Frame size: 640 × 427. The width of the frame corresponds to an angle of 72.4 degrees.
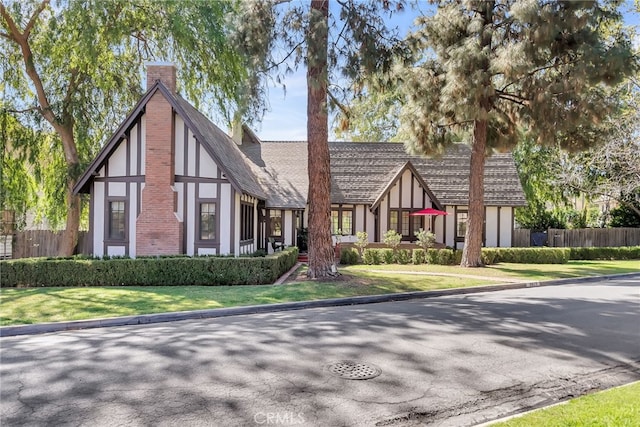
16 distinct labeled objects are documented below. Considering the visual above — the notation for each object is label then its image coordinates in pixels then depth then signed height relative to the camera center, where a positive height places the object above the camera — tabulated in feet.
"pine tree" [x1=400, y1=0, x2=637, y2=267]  51.08 +18.25
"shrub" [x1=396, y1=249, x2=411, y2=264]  72.33 -5.95
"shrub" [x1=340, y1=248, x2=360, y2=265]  72.13 -6.14
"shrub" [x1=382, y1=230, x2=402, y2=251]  72.64 -3.14
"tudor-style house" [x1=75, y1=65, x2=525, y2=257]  54.49 +3.42
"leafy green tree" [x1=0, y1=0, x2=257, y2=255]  59.00 +22.32
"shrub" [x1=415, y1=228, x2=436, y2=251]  72.49 -3.08
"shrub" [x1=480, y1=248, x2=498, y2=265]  72.18 -5.78
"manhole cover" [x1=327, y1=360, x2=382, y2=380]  18.32 -6.54
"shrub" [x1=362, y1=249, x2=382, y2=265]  71.56 -6.07
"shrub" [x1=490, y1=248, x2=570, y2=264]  75.61 -5.89
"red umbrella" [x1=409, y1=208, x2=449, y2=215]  78.23 +1.52
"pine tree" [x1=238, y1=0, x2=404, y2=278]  42.73 +16.79
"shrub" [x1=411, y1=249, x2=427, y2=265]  71.92 -5.90
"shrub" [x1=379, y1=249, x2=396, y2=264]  71.92 -5.92
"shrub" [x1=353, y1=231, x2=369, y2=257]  72.74 -3.87
